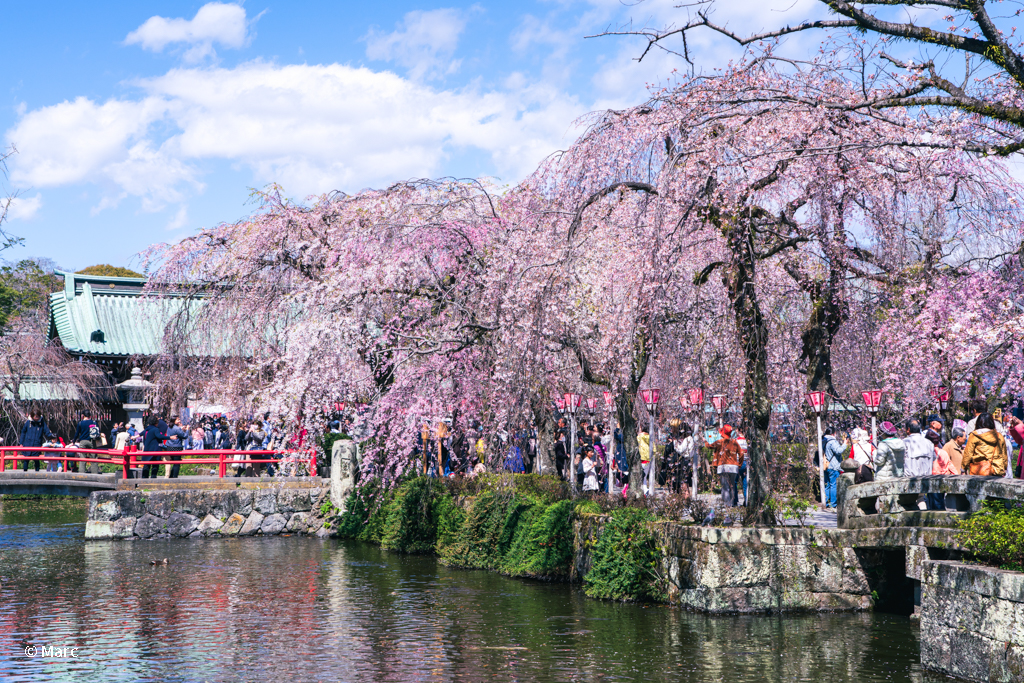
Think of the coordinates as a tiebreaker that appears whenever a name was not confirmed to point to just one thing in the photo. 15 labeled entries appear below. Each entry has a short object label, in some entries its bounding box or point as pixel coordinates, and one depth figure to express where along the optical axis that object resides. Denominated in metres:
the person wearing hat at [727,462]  16.73
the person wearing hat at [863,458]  17.84
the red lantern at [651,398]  16.53
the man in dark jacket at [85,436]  30.36
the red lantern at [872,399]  18.28
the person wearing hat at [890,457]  17.16
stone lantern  32.69
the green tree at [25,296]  43.59
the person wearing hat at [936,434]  16.06
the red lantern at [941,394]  19.11
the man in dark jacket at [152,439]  27.50
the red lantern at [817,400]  18.22
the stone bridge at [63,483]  26.36
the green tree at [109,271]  65.00
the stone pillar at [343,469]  26.28
